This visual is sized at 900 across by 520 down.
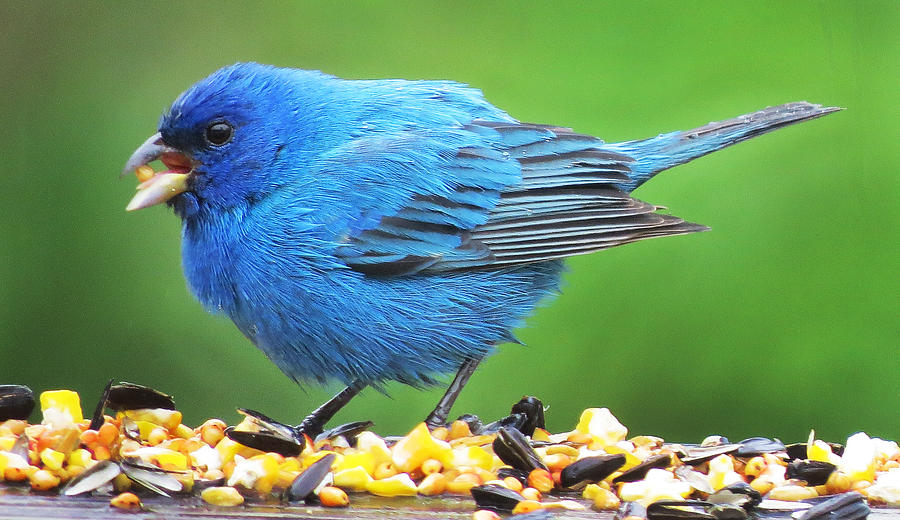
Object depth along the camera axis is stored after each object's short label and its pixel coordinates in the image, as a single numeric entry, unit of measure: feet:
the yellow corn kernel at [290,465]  18.53
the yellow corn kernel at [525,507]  16.93
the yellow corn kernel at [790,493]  18.45
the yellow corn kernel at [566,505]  17.39
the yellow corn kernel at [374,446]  19.13
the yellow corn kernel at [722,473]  19.16
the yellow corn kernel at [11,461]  17.40
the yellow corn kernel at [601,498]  17.71
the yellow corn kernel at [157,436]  20.67
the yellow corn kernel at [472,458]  19.35
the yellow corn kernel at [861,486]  18.72
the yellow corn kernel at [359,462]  18.60
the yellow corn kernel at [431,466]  18.83
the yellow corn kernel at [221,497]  16.83
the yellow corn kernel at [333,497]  17.21
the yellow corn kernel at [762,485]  18.71
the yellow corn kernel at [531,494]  17.67
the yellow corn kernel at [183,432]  21.58
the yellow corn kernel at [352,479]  18.06
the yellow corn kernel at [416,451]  19.03
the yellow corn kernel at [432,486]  18.16
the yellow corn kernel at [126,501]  16.29
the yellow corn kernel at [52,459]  17.51
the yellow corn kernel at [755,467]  19.90
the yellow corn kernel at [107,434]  19.15
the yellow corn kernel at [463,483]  18.25
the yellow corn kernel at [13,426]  19.92
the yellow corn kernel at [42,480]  17.10
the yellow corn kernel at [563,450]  20.84
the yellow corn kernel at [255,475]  17.76
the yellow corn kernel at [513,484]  18.19
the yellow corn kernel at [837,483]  18.93
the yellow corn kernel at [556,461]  19.65
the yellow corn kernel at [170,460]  18.19
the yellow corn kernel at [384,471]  18.67
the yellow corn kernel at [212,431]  21.12
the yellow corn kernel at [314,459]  18.76
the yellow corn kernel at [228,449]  19.26
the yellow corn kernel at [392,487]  17.97
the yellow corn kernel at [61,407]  19.66
